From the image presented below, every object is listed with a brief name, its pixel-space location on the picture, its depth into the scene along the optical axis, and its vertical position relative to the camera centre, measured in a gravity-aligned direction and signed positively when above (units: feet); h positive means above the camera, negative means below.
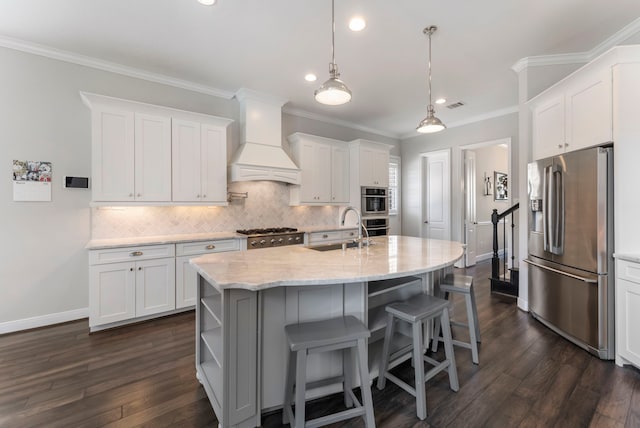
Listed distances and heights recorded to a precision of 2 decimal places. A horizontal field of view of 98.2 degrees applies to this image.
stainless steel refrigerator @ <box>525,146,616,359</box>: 7.64 -1.00
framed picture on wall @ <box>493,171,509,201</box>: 22.62 +2.22
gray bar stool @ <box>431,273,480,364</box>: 7.43 -2.52
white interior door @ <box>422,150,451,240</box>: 19.08 +1.20
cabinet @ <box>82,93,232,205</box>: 9.94 +2.37
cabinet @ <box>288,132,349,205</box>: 15.29 +2.55
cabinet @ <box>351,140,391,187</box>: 16.87 +3.21
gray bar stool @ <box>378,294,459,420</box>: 5.58 -2.92
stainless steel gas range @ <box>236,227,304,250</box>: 12.28 -1.10
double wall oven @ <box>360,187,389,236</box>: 17.08 +0.26
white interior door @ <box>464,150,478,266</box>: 18.60 +0.46
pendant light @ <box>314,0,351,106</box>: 6.46 +2.89
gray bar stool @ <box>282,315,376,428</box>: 4.71 -2.38
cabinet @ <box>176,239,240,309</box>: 10.79 -2.26
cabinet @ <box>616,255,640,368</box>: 6.99 -2.60
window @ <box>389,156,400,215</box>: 21.30 +2.19
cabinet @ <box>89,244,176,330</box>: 9.37 -2.45
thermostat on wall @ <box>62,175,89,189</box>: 10.14 +1.18
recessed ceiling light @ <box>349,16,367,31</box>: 8.23 +5.76
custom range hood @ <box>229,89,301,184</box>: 13.00 +3.49
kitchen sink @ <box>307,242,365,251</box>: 8.32 -1.04
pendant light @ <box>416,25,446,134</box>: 8.81 +2.93
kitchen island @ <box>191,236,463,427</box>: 4.91 -1.94
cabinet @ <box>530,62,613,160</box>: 7.69 +3.13
